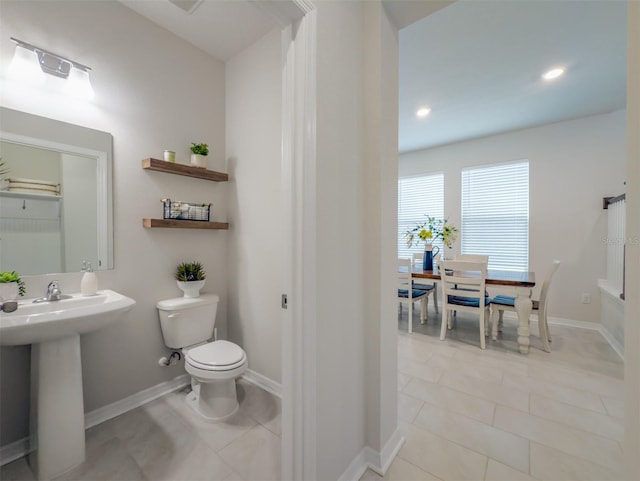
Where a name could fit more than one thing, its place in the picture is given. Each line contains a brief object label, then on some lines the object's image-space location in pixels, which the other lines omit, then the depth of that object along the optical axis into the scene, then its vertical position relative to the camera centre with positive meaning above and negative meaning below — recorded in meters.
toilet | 1.70 -0.77
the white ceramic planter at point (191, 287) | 2.09 -0.39
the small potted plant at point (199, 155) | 2.14 +0.64
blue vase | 3.68 -0.30
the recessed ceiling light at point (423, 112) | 3.34 +1.53
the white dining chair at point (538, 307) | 2.81 -0.77
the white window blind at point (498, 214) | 3.94 +0.32
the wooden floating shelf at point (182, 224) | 1.92 +0.09
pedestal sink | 1.31 -0.74
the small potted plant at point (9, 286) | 1.36 -0.24
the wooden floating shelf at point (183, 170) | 1.91 +0.50
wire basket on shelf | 2.04 +0.20
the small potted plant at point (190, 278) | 2.09 -0.32
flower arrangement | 3.67 +0.05
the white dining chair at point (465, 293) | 2.86 -0.62
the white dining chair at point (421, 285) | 3.93 -0.73
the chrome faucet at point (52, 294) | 1.52 -0.32
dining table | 2.70 -0.58
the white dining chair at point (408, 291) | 3.37 -0.71
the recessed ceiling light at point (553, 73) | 2.51 +1.51
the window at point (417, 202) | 4.68 +0.60
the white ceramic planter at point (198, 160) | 2.14 +0.59
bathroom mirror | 1.48 +0.24
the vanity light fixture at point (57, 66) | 1.48 +0.97
